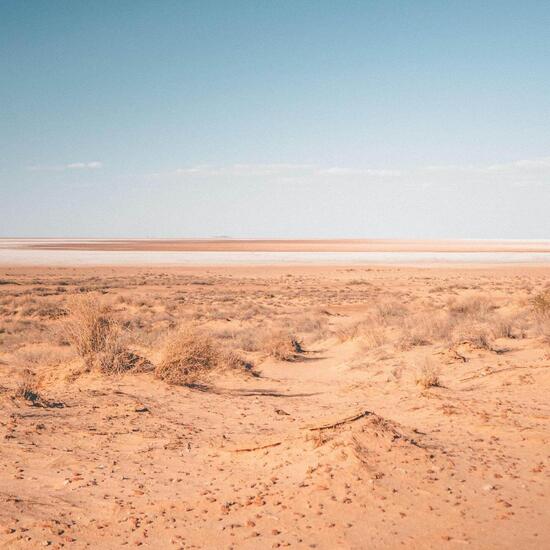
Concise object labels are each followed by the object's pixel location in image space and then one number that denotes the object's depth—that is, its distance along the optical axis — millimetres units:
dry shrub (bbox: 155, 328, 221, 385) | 11195
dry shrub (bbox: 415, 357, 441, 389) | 10133
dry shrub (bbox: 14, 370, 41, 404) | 9445
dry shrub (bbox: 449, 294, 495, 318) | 20994
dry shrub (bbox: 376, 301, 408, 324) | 19516
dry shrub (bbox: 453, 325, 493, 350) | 13266
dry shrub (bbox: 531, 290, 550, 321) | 16641
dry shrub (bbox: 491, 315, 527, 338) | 14805
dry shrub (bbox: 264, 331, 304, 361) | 14641
